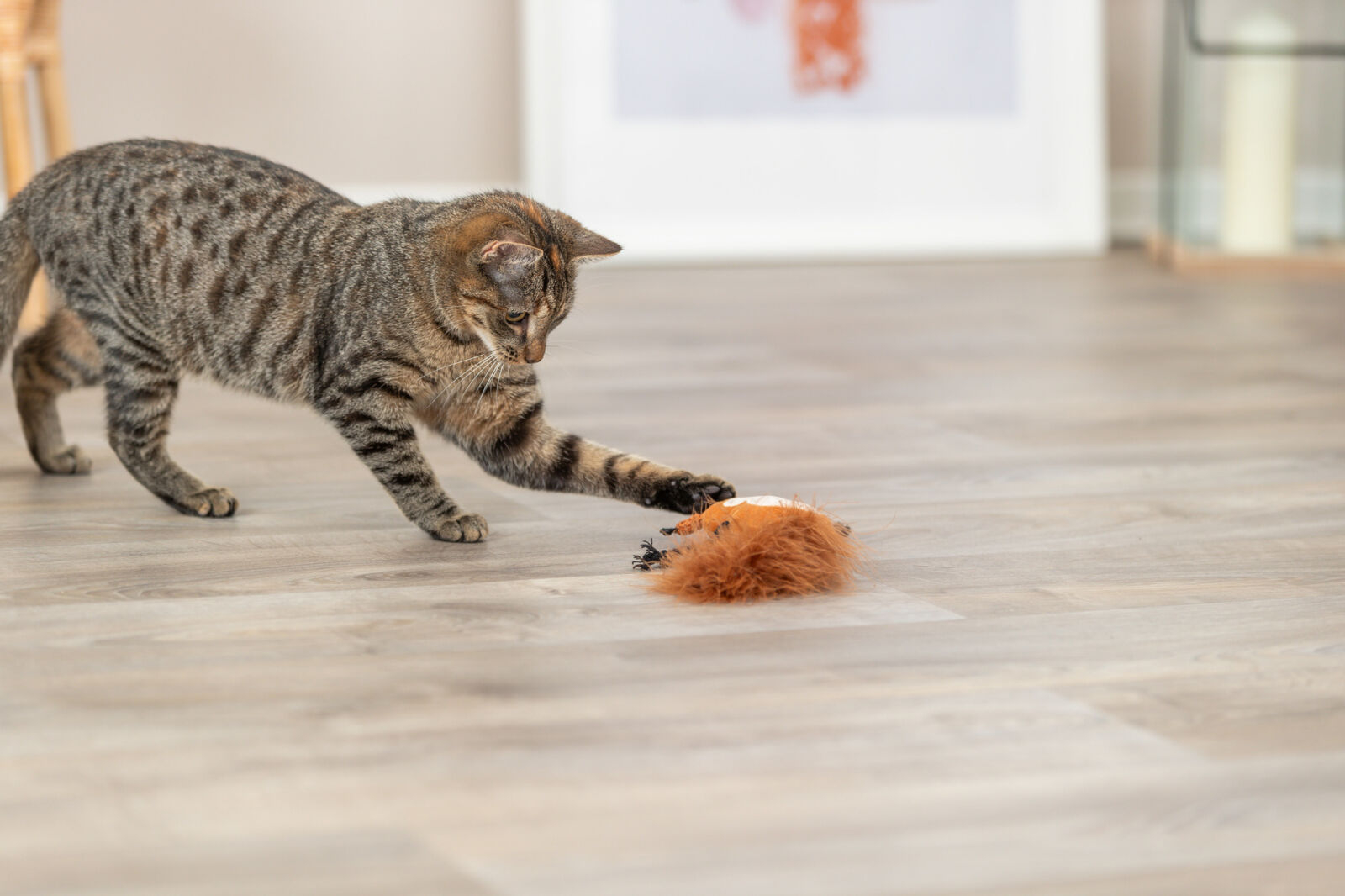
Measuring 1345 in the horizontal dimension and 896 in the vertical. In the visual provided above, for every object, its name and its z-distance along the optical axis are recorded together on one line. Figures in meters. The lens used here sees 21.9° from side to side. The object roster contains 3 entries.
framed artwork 3.43
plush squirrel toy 2.19
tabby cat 2.28
